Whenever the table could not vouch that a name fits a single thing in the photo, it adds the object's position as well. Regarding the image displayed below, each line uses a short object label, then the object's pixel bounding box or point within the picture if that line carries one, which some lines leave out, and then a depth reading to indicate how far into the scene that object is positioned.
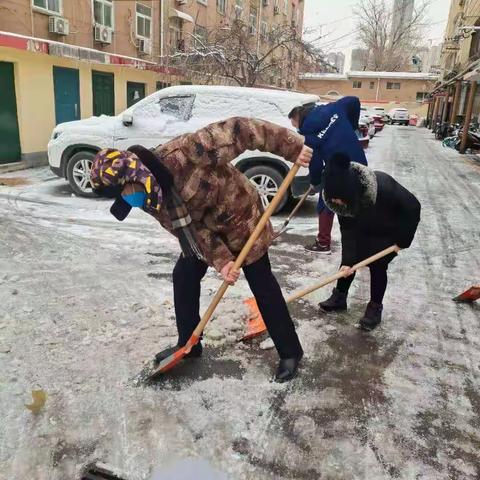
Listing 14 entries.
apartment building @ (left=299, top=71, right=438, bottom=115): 49.12
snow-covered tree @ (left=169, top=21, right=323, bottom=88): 14.12
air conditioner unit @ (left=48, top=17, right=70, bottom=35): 11.29
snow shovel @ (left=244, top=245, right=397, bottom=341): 3.26
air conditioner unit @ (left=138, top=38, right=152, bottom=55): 15.40
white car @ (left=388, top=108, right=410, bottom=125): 40.66
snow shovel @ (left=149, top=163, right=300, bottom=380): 2.55
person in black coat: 2.86
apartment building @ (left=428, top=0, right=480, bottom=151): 16.96
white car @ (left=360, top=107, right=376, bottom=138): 16.46
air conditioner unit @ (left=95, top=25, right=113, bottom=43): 13.07
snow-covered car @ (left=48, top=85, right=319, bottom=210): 6.70
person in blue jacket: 4.32
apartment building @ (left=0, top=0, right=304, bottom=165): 10.16
